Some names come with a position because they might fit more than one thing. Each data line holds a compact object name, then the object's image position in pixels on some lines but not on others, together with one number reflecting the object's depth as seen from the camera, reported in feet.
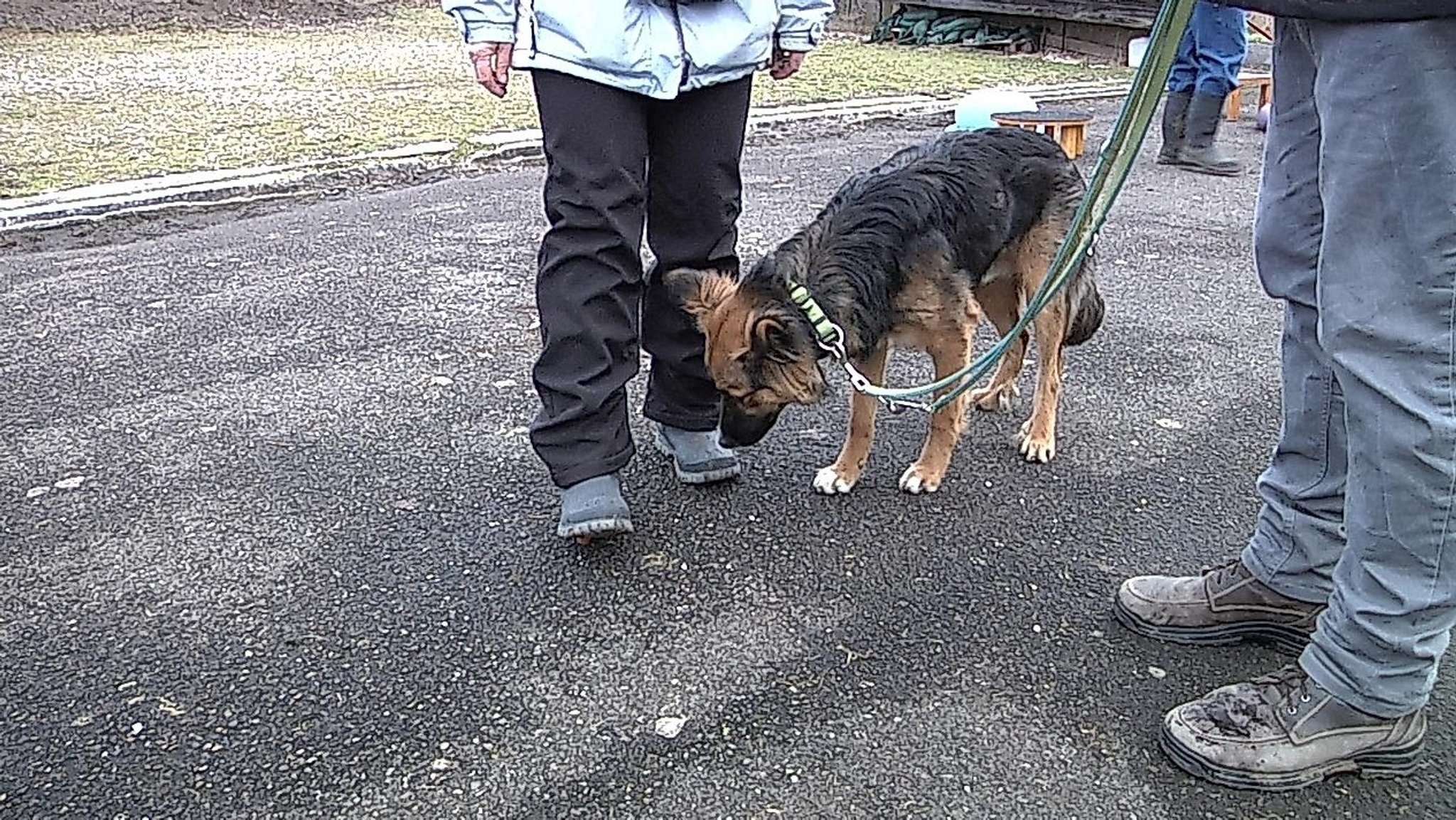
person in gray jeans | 6.42
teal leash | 7.52
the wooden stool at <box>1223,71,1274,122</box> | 35.42
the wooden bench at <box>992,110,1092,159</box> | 26.71
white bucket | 43.01
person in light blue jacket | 9.61
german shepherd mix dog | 10.89
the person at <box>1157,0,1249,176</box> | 26.86
